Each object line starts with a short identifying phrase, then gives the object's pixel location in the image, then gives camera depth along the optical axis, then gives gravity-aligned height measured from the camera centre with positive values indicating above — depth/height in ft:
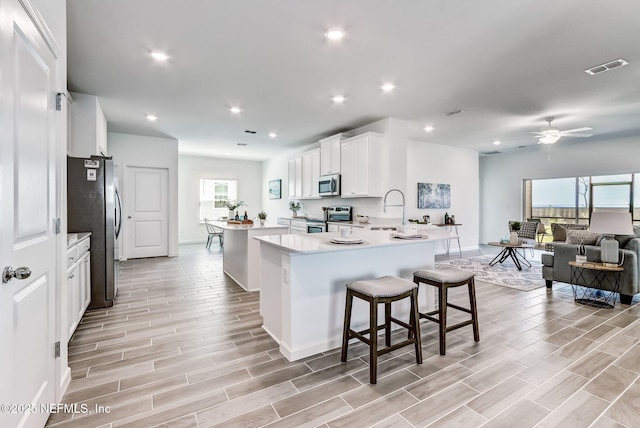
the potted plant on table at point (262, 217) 16.49 -0.39
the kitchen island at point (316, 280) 7.91 -1.93
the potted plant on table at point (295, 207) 26.31 +0.24
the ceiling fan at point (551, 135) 16.60 +4.14
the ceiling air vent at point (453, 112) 16.08 +5.22
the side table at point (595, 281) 12.01 -2.89
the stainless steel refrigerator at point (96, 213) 10.98 -0.16
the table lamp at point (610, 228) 11.35 -0.61
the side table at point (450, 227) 24.96 -1.33
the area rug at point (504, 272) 15.28 -3.47
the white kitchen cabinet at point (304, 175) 22.94 +2.77
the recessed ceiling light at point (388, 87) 12.62 +5.14
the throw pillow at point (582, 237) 13.83 -1.17
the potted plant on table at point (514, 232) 18.34 -1.29
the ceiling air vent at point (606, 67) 10.56 +5.10
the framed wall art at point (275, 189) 30.37 +2.11
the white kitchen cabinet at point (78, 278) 8.46 -2.16
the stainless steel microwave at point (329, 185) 19.85 +1.67
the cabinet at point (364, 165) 17.42 +2.60
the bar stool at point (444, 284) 8.13 -1.98
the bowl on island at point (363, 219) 18.65 -0.53
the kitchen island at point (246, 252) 13.97 -2.01
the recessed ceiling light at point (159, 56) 10.14 +5.10
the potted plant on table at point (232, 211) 17.56 -0.09
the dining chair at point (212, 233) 26.35 -2.05
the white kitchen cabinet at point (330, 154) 20.02 +3.73
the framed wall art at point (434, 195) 24.59 +1.25
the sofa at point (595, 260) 11.98 -2.14
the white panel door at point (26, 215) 4.03 -0.10
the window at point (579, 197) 22.29 +1.18
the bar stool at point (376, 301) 6.88 -2.13
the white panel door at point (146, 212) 21.94 -0.22
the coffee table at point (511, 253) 18.02 -2.67
